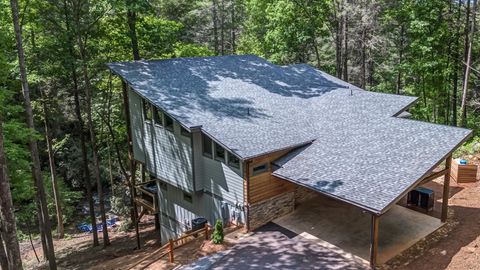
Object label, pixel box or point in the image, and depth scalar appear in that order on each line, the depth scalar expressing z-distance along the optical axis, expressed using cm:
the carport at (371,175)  1161
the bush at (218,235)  1345
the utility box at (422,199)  1491
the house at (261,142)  1260
